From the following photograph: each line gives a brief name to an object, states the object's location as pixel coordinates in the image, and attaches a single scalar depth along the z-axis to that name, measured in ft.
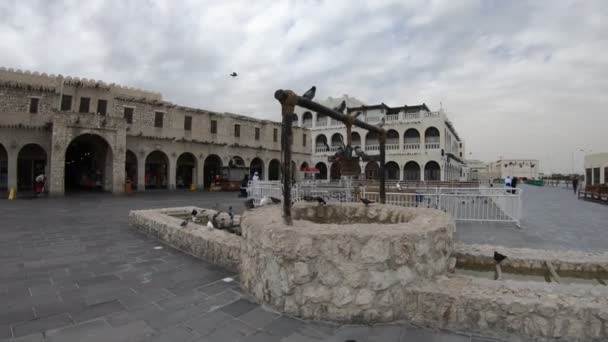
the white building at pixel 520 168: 292.20
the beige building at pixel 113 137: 60.64
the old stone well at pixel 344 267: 9.93
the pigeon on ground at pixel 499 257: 14.20
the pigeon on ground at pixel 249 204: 17.00
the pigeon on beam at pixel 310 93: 13.32
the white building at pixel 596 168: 89.60
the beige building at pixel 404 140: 104.78
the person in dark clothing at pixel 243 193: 58.27
